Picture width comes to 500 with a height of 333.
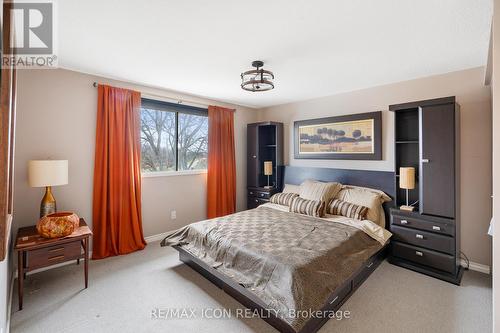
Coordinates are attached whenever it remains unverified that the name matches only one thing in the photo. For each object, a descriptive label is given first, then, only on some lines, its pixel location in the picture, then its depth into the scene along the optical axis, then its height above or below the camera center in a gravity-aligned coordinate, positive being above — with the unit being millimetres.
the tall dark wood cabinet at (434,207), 2510 -447
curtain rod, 3541 +1113
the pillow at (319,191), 3357 -359
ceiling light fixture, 2479 +1008
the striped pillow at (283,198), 3683 -519
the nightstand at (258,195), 4410 -557
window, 3676 +515
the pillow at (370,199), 3049 -445
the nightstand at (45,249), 2060 -794
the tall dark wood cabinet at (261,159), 4527 +165
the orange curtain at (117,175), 3037 -117
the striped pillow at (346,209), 2995 -572
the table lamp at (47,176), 2297 -98
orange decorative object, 2215 -579
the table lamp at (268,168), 4496 -23
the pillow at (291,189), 3980 -383
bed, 1761 -863
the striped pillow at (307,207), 3186 -568
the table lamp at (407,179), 2822 -147
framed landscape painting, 3473 +493
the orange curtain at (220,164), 4219 +52
